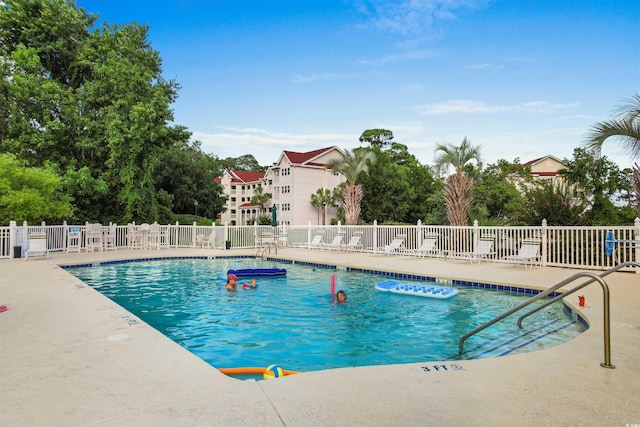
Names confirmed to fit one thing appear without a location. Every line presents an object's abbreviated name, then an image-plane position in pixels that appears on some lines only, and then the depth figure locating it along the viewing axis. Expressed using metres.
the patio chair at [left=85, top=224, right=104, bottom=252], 17.48
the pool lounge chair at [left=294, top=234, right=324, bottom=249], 18.69
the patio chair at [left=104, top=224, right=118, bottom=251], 18.41
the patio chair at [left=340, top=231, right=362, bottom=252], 16.89
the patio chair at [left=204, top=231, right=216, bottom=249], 19.19
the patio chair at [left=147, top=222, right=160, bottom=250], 19.16
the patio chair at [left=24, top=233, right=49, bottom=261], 13.98
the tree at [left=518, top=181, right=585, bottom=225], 12.77
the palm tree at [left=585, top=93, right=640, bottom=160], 10.78
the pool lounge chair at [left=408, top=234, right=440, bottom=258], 14.05
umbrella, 20.24
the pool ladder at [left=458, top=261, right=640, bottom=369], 3.38
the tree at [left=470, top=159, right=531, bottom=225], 27.92
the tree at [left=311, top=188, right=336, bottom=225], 41.75
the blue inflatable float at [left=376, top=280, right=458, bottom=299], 8.53
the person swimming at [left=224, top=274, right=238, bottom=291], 9.88
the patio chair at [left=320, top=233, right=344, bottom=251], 17.59
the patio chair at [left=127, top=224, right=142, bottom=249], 19.12
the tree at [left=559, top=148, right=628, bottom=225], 15.32
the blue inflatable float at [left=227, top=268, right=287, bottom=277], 11.66
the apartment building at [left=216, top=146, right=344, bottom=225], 41.22
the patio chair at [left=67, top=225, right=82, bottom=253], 16.98
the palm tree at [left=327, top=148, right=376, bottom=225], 32.00
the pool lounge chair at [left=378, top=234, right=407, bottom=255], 15.02
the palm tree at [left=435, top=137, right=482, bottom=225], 17.16
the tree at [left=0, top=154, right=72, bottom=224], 15.54
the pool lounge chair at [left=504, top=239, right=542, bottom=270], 11.02
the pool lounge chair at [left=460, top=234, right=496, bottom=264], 12.38
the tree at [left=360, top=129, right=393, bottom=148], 52.62
